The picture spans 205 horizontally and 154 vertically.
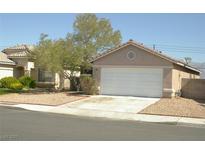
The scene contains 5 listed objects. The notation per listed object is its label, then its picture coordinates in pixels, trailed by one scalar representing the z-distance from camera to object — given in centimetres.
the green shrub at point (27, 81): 2347
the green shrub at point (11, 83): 2230
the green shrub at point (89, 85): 1911
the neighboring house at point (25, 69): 2444
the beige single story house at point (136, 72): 1778
